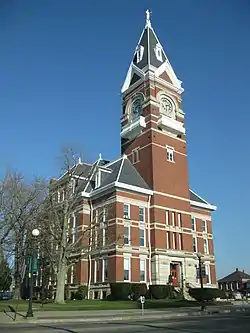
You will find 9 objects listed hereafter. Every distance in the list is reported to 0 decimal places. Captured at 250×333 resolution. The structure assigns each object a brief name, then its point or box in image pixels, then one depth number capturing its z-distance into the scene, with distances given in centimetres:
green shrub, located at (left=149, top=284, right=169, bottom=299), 4009
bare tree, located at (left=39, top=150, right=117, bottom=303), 3406
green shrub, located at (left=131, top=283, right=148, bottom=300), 3944
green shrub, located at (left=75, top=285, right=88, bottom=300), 4270
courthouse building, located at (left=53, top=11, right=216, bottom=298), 4294
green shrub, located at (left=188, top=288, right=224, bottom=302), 4181
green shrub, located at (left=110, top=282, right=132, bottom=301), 3878
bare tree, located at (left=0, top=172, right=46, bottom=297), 4014
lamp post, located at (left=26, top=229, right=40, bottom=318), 2125
